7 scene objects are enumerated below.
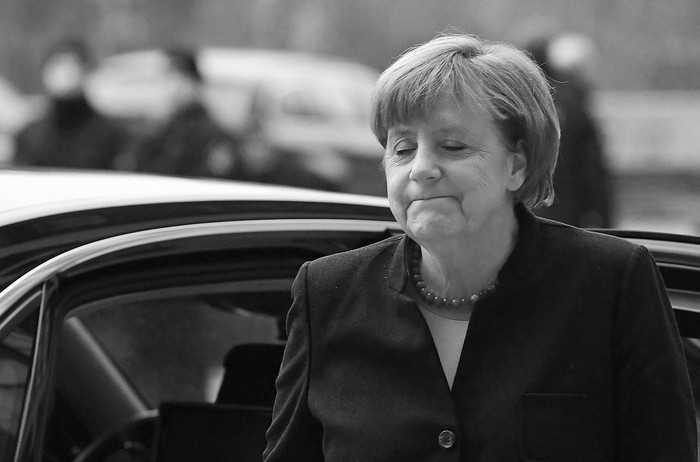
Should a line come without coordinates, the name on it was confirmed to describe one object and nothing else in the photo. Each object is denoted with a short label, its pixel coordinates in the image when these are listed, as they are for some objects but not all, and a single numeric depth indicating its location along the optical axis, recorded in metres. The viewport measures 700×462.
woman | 3.89
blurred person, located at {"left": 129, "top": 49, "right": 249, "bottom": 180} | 17.30
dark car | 4.48
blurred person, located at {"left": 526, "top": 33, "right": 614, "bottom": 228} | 15.20
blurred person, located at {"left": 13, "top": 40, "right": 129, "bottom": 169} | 17.08
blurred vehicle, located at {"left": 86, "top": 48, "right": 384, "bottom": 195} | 24.69
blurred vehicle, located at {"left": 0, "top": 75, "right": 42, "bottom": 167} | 27.44
